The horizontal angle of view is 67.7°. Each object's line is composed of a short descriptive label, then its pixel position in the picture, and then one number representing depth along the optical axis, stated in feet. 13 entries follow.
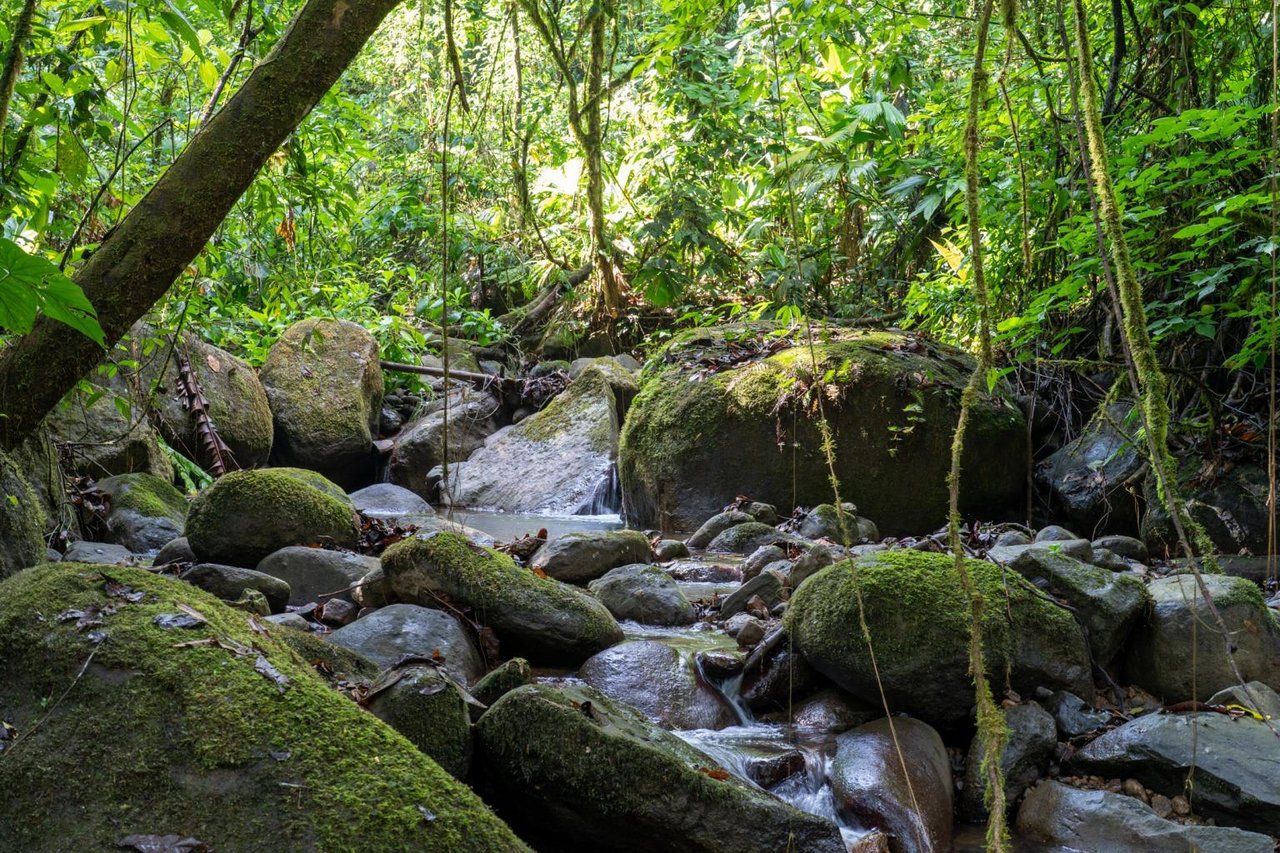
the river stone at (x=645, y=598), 16.52
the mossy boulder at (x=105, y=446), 22.24
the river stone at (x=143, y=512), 20.53
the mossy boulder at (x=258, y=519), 17.33
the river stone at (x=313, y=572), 15.99
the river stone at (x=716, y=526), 23.66
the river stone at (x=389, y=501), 30.07
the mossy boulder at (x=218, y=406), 27.04
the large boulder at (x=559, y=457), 33.22
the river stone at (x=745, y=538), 22.56
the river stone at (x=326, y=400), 33.50
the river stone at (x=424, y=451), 35.24
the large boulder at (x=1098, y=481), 22.33
